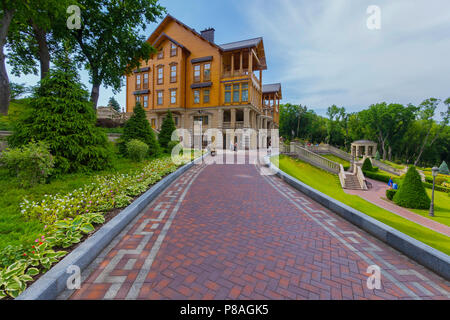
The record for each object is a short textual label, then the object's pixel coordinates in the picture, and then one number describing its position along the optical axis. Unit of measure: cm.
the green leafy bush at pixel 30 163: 639
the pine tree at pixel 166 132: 2050
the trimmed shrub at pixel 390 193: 1498
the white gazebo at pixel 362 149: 3519
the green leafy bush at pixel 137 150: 1266
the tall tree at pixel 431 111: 4133
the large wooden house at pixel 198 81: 3008
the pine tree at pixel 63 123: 801
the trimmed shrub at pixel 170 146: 1929
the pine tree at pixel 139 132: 1505
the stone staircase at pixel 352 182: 1982
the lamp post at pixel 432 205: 1173
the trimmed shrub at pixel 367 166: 2781
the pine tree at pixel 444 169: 3046
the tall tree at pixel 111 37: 1600
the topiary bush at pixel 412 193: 1282
